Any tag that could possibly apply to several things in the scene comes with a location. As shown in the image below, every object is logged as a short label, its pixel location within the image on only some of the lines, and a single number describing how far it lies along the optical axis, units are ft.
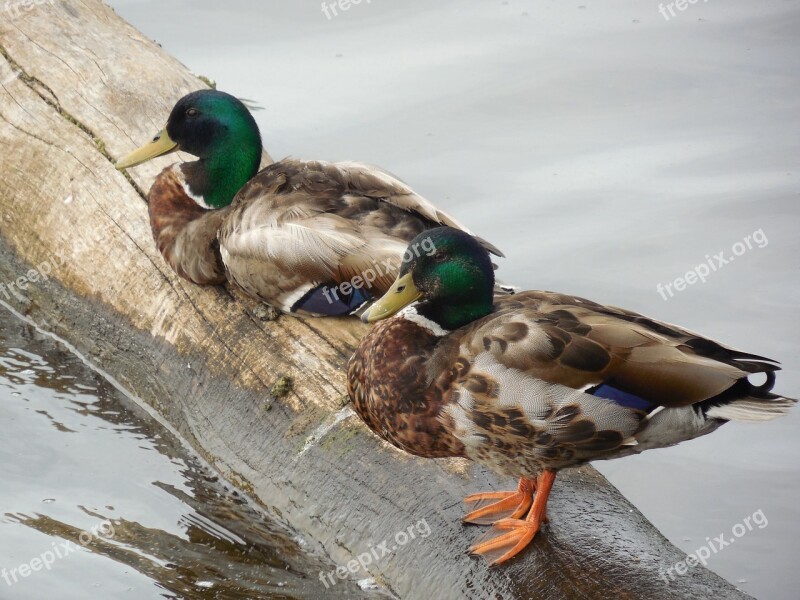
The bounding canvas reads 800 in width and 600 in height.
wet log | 22.71
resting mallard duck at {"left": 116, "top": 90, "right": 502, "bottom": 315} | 28.35
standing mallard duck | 21.85
